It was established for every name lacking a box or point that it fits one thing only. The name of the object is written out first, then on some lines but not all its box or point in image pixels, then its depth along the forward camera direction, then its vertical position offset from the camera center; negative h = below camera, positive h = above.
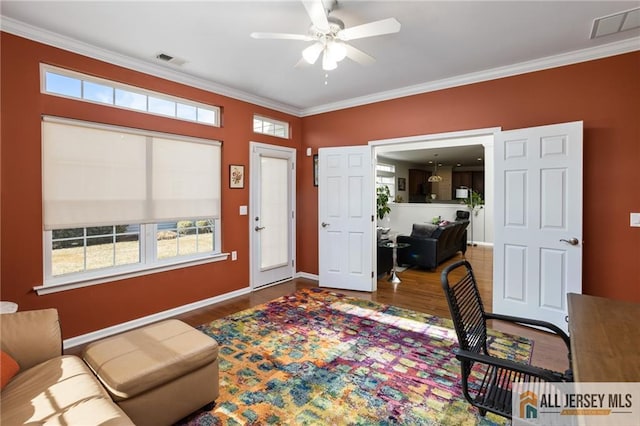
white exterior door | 4.63 -0.11
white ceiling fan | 2.08 +1.27
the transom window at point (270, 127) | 4.73 +1.29
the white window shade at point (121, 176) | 2.82 +0.33
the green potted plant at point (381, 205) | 6.23 +0.05
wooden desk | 1.07 -0.54
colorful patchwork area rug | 1.99 -1.29
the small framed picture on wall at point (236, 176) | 4.28 +0.44
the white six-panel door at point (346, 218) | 4.57 -0.16
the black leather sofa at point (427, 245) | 5.73 -0.71
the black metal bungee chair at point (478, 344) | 1.32 -0.66
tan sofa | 1.32 -0.87
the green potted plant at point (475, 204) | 8.98 +0.11
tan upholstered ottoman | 1.67 -0.92
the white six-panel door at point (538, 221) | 3.04 -0.13
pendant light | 10.44 +1.50
